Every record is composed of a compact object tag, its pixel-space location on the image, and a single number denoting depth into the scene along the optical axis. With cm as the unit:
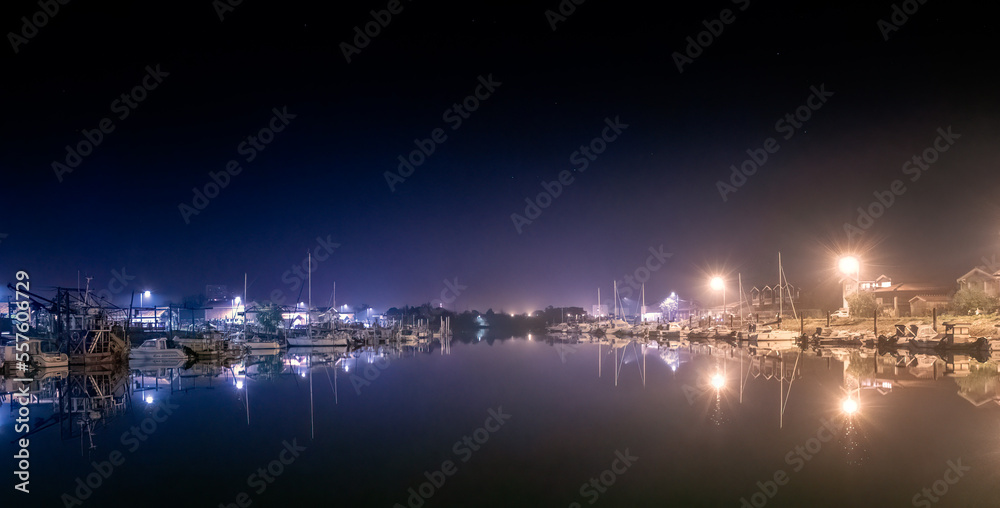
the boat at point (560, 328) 11872
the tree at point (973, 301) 4350
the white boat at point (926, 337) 3731
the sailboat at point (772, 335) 5162
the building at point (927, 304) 5409
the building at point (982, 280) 4938
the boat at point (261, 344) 5397
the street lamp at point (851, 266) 6819
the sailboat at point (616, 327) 8943
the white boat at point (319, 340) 5816
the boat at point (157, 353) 3975
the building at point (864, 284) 6625
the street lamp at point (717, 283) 8538
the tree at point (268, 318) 7688
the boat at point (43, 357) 3281
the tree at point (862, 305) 5449
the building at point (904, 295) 5684
